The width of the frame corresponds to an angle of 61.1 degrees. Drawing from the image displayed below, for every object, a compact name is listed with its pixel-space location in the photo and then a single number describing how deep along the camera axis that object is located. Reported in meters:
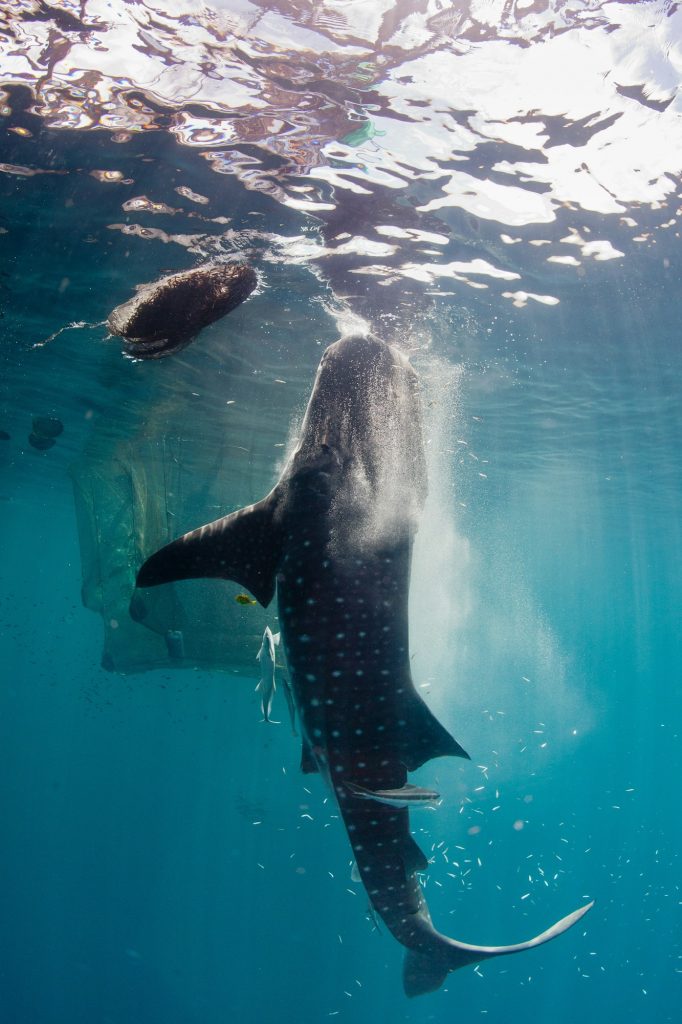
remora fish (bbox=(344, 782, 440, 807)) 2.55
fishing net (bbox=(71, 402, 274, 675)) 15.53
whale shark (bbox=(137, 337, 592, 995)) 2.82
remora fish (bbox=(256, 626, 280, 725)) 5.73
